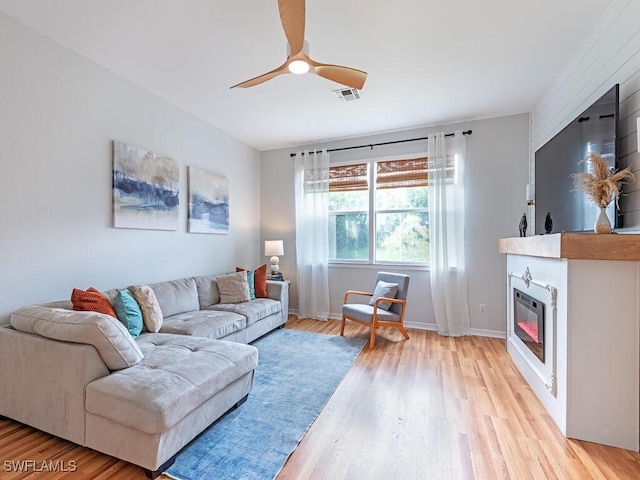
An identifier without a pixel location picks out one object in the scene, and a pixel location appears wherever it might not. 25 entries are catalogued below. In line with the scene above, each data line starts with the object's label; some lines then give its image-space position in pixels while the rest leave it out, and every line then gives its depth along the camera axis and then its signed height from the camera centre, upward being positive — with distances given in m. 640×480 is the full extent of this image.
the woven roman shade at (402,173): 4.23 +0.98
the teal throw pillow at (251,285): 3.89 -0.59
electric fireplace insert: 2.26 -0.70
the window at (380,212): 4.29 +0.43
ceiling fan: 1.62 +1.21
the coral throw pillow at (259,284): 4.01 -0.59
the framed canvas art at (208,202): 3.79 +0.53
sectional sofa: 1.52 -0.81
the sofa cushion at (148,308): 2.59 -0.59
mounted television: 1.94 +0.61
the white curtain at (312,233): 4.65 +0.12
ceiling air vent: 3.12 +1.58
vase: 1.79 +0.10
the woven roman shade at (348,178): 4.58 +0.98
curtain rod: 3.92 +1.43
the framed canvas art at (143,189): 2.91 +0.56
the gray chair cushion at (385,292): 3.67 -0.64
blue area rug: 1.59 -1.21
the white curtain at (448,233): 3.89 +0.09
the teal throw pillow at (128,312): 2.40 -0.58
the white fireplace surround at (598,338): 1.73 -0.59
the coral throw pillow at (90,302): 2.14 -0.45
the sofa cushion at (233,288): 3.68 -0.60
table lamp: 4.62 -0.15
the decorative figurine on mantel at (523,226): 3.10 +0.14
